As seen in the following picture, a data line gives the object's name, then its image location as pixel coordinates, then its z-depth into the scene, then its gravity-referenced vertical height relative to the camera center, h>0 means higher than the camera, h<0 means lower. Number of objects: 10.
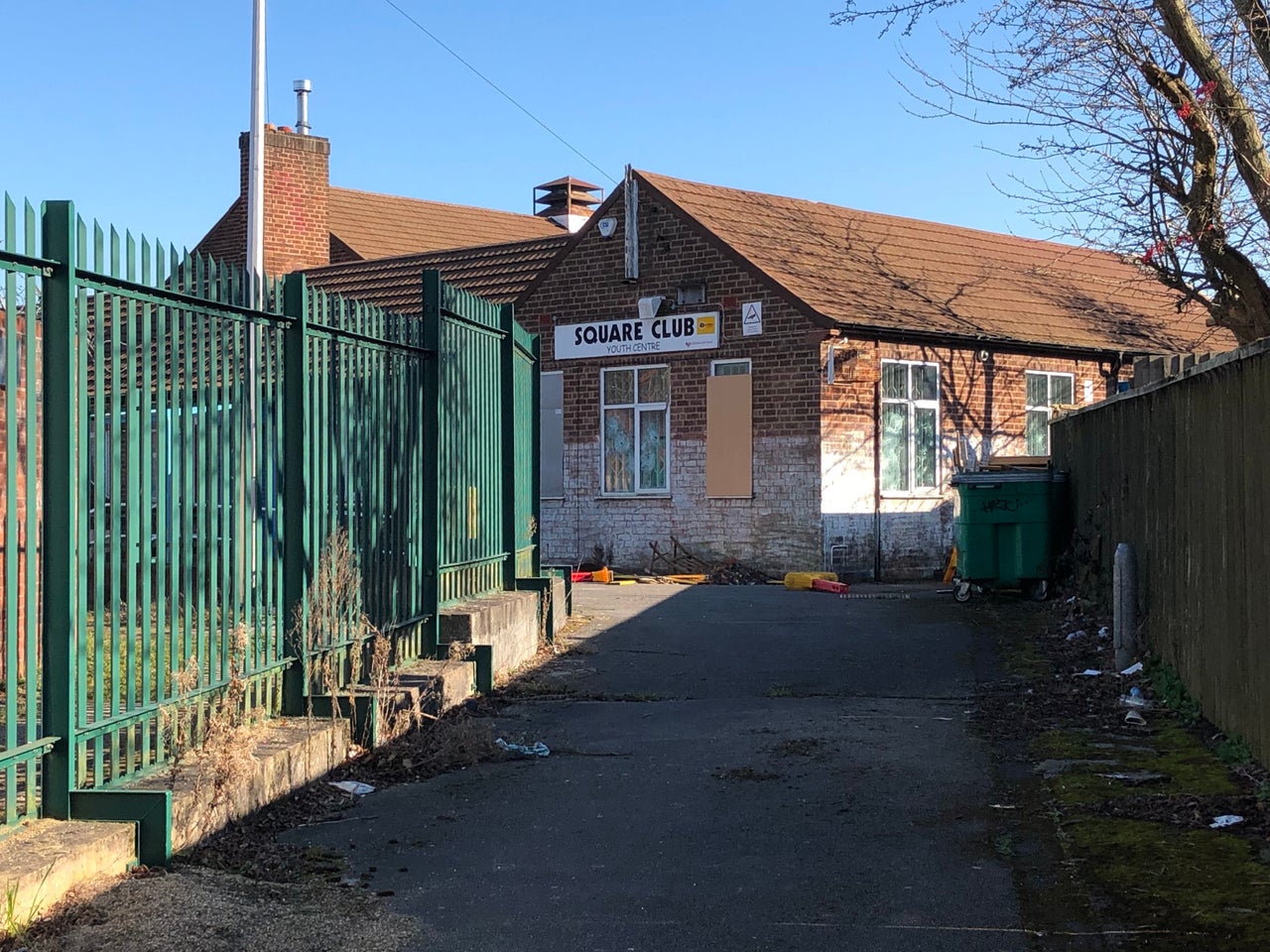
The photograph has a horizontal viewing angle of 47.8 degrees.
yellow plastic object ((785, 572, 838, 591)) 17.77 -0.99
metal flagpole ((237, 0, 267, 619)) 6.72 +0.24
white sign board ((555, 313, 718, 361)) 20.03 +2.39
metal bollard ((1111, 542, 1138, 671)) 10.20 -0.78
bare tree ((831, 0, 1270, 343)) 10.77 +2.96
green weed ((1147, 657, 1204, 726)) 8.21 -1.19
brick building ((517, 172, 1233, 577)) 19.25 +1.69
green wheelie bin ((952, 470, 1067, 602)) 15.51 -0.28
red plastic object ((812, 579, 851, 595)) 17.19 -1.04
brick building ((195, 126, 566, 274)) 28.05 +6.31
